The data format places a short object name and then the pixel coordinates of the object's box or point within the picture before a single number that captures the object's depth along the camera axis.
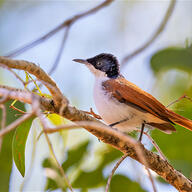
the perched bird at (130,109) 7.39
